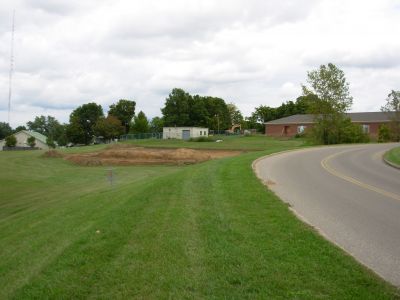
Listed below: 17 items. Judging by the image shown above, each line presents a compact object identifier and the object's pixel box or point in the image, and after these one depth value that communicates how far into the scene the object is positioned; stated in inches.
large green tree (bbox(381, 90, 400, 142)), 2642.7
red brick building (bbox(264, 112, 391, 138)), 3189.0
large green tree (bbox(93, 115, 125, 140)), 4217.5
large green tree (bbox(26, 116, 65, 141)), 6770.7
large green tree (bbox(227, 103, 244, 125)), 5280.5
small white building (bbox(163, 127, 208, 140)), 3754.9
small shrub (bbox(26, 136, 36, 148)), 4074.8
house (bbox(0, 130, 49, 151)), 4264.3
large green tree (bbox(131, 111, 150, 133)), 4379.9
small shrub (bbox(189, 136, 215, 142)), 3326.8
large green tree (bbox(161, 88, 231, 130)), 4411.9
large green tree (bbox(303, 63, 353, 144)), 2231.8
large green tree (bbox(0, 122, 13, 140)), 5172.2
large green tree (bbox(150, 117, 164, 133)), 4922.7
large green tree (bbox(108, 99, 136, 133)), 4699.8
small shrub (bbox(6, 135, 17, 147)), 3907.5
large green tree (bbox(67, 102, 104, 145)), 4552.2
